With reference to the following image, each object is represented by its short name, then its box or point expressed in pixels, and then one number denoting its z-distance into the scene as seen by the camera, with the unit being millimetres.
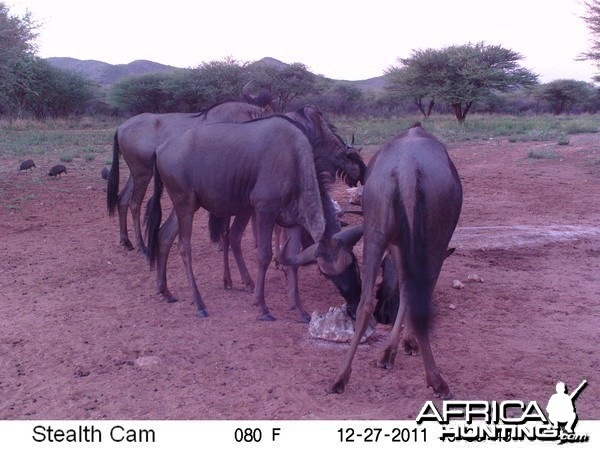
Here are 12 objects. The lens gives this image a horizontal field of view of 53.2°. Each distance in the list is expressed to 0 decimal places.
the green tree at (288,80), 35406
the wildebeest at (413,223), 3568
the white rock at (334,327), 4711
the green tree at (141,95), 35500
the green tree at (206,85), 32688
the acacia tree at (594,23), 17844
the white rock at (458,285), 5922
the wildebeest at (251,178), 5102
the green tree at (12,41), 12272
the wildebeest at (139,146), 7602
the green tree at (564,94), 45500
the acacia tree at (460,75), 30938
